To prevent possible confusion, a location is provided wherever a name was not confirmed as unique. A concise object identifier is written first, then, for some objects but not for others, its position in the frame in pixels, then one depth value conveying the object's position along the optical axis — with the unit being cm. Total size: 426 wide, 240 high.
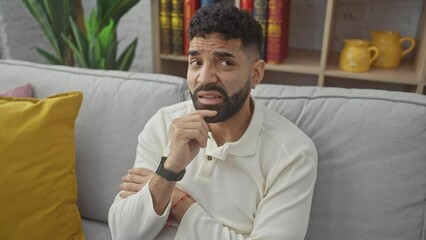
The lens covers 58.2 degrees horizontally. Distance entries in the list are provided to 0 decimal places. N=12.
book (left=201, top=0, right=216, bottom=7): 180
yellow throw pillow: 109
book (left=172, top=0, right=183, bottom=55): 187
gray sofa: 100
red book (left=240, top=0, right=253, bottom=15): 174
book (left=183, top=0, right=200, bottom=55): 183
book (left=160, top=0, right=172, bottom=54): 189
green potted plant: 174
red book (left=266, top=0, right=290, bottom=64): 171
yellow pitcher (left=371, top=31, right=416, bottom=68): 170
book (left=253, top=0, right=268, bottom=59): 171
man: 91
